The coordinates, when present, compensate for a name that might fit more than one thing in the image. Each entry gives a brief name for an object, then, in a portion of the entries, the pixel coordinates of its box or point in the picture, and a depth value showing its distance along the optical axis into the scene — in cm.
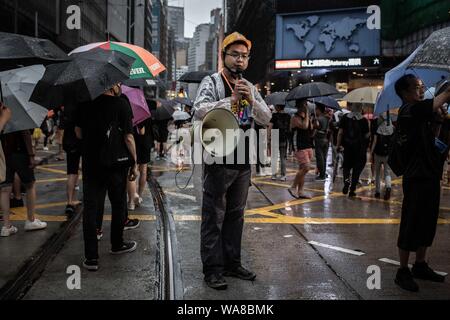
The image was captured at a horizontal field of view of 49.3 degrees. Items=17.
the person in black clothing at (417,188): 429
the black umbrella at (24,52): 422
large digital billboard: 3633
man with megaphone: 419
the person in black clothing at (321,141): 1214
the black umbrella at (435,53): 364
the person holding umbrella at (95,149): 480
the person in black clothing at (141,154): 766
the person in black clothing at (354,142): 943
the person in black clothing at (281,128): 1201
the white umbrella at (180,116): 1708
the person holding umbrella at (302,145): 934
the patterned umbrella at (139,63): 639
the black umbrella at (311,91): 989
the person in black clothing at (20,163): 615
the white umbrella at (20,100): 583
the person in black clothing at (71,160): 695
